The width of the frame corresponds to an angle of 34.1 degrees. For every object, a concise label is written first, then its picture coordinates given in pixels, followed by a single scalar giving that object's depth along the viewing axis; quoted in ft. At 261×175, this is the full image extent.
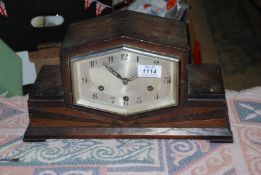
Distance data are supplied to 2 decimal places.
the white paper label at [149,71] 2.93
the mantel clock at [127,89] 2.86
